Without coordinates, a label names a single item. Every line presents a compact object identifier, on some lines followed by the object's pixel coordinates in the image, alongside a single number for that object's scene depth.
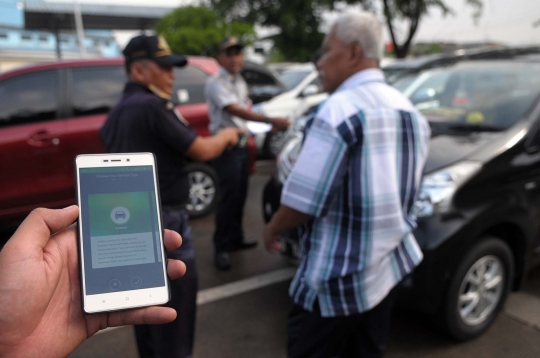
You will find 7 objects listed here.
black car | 2.40
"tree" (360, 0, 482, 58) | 20.67
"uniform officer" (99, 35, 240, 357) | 2.09
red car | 4.01
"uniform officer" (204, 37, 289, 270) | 3.71
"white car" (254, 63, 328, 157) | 7.48
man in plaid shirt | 1.62
